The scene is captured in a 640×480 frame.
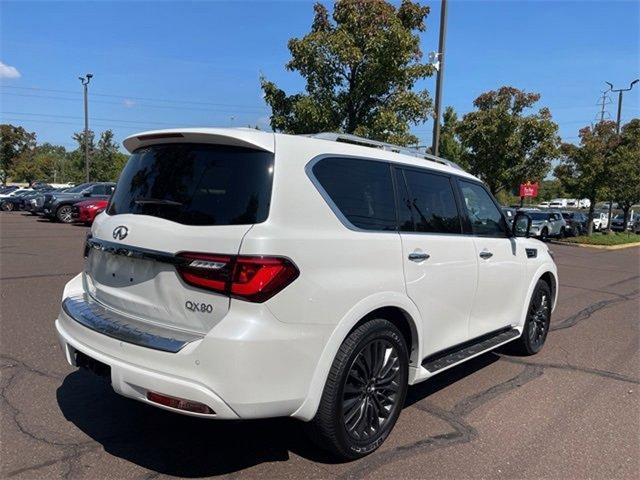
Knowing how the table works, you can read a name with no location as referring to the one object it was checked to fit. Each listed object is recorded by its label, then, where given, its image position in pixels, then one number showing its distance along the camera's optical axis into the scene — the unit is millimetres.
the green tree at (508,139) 24016
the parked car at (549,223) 27891
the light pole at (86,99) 35281
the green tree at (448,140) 35550
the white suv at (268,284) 2828
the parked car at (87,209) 20516
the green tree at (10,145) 54156
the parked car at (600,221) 41688
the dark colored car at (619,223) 43588
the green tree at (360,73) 11789
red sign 26638
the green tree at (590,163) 25642
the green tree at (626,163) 25422
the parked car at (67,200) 22062
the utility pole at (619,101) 32112
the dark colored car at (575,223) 31895
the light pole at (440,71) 12328
